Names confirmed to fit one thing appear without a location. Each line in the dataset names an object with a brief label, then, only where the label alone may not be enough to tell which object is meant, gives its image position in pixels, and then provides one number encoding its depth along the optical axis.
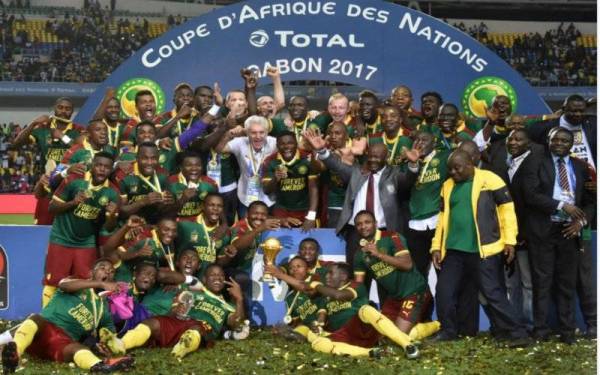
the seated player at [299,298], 8.57
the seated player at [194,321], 8.11
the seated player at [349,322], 7.97
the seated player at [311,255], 8.91
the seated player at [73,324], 7.45
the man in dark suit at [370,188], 9.08
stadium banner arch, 12.52
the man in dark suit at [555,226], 8.62
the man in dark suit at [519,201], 8.90
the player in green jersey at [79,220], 8.96
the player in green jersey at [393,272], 8.53
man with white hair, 9.93
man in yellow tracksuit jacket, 8.39
